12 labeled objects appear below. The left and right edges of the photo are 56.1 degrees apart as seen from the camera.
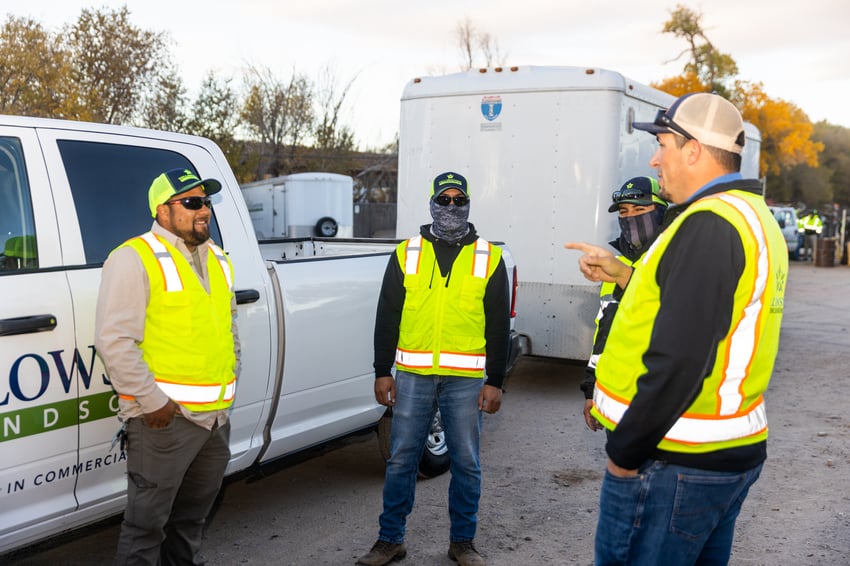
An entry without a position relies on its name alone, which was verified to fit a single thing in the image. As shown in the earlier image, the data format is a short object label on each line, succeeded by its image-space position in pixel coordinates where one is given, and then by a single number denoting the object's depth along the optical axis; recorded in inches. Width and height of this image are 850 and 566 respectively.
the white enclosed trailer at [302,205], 735.7
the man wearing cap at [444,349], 152.8
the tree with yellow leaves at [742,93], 1386.6
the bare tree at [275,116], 1076.5
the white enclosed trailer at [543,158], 296.2
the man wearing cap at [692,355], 77.5
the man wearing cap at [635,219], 148.5
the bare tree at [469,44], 1344.7
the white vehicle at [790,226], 1050.1
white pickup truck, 115.9
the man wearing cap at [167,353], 112.6
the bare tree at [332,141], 1127.6
